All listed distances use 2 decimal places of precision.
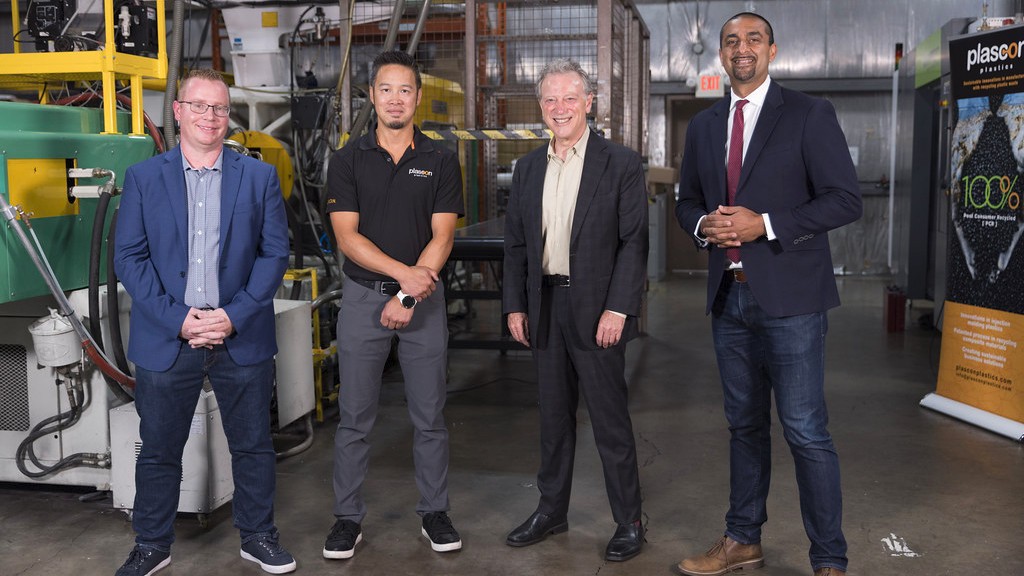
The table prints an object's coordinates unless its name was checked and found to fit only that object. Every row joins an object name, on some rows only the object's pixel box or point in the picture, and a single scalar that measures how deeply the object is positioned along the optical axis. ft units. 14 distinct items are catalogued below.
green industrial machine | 9.88
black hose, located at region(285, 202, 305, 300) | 15.37
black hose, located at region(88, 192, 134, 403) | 10.08
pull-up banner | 15.06
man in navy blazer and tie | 8.47
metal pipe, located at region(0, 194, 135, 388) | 9.55
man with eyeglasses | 8.98
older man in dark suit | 9.52
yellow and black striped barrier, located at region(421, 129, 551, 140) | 16.84
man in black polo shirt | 9.78
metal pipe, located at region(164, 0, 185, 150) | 12.71
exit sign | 33.78
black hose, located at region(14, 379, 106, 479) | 11.65
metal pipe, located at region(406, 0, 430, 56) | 16.89
